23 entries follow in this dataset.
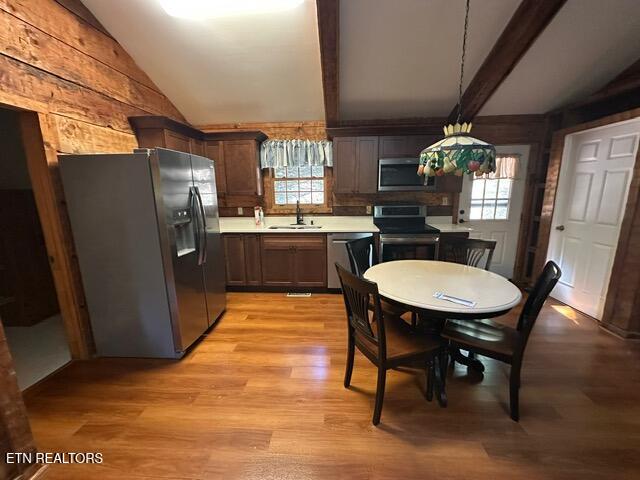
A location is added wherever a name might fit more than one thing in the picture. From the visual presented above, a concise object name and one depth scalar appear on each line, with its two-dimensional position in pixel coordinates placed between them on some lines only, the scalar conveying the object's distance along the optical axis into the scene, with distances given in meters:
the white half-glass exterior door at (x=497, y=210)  3.73
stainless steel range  3.27
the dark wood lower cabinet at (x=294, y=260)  3.44
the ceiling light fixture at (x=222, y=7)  2.24
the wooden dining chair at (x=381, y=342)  1.53
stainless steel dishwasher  3.36
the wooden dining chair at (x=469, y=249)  2.38
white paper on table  1.54
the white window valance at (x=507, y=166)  3.65
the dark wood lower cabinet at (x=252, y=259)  3.50
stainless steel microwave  3.46
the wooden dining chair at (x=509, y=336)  1.55
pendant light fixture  1.54
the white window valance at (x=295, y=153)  3.73
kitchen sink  3.54
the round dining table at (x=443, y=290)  1.52
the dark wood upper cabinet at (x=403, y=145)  3.44
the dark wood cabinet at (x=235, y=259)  3.51
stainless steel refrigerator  1.98
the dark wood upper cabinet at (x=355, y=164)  3.53
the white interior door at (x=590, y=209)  2.58
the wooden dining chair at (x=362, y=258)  2.12
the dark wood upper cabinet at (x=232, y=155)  3.52
